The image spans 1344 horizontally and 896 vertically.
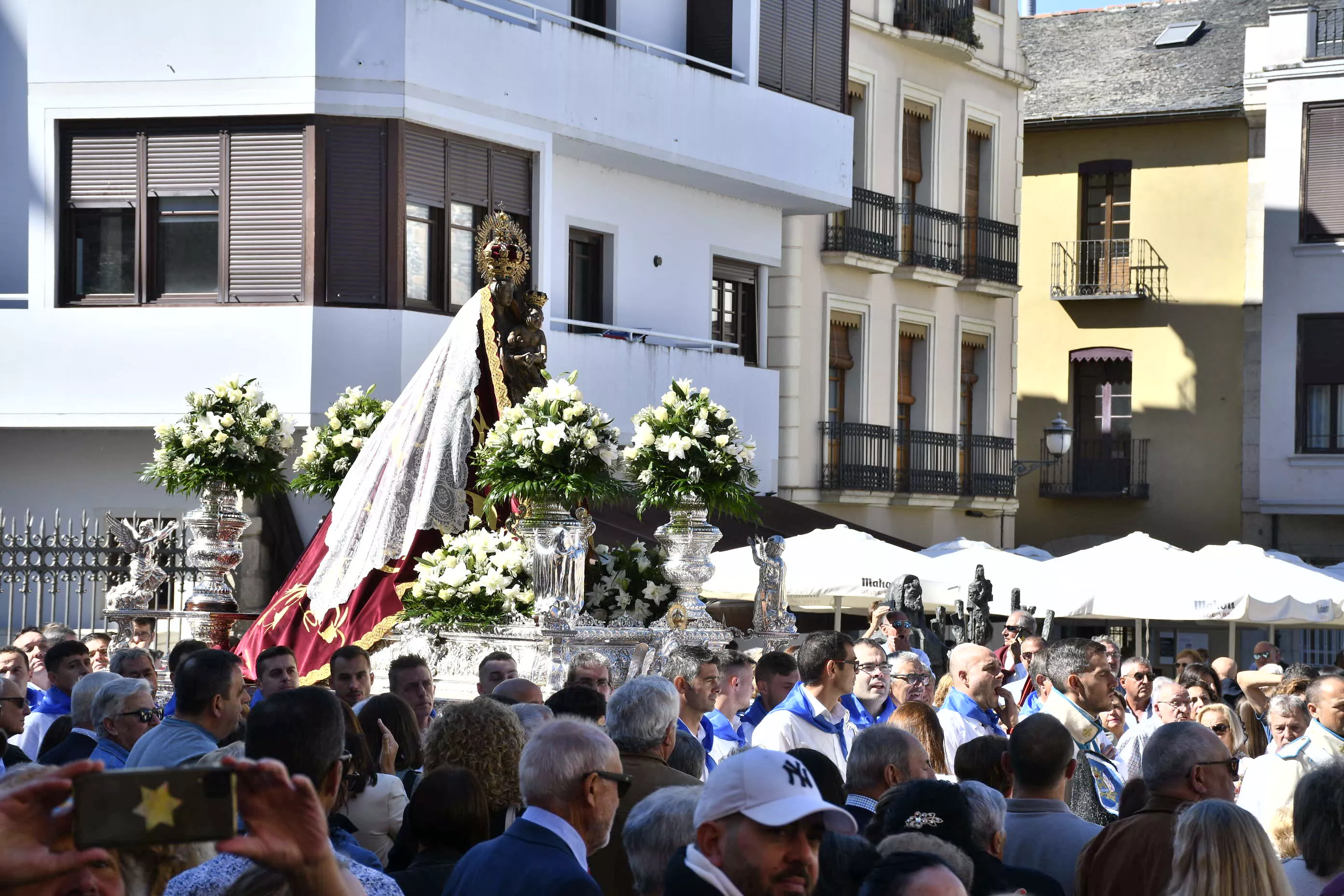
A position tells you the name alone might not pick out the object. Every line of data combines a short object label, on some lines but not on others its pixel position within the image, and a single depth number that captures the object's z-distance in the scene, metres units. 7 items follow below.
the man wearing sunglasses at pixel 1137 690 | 11.21
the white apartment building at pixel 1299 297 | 29.52
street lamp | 27.78
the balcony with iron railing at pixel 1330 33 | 29.47
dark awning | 16.64
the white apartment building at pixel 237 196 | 17.64
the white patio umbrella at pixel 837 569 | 17.58
